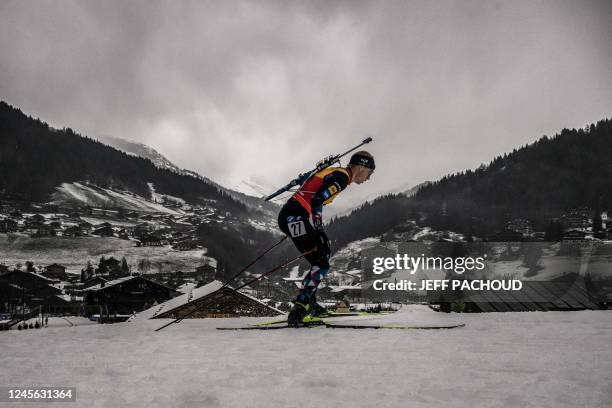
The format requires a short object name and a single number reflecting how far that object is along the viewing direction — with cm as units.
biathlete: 558
